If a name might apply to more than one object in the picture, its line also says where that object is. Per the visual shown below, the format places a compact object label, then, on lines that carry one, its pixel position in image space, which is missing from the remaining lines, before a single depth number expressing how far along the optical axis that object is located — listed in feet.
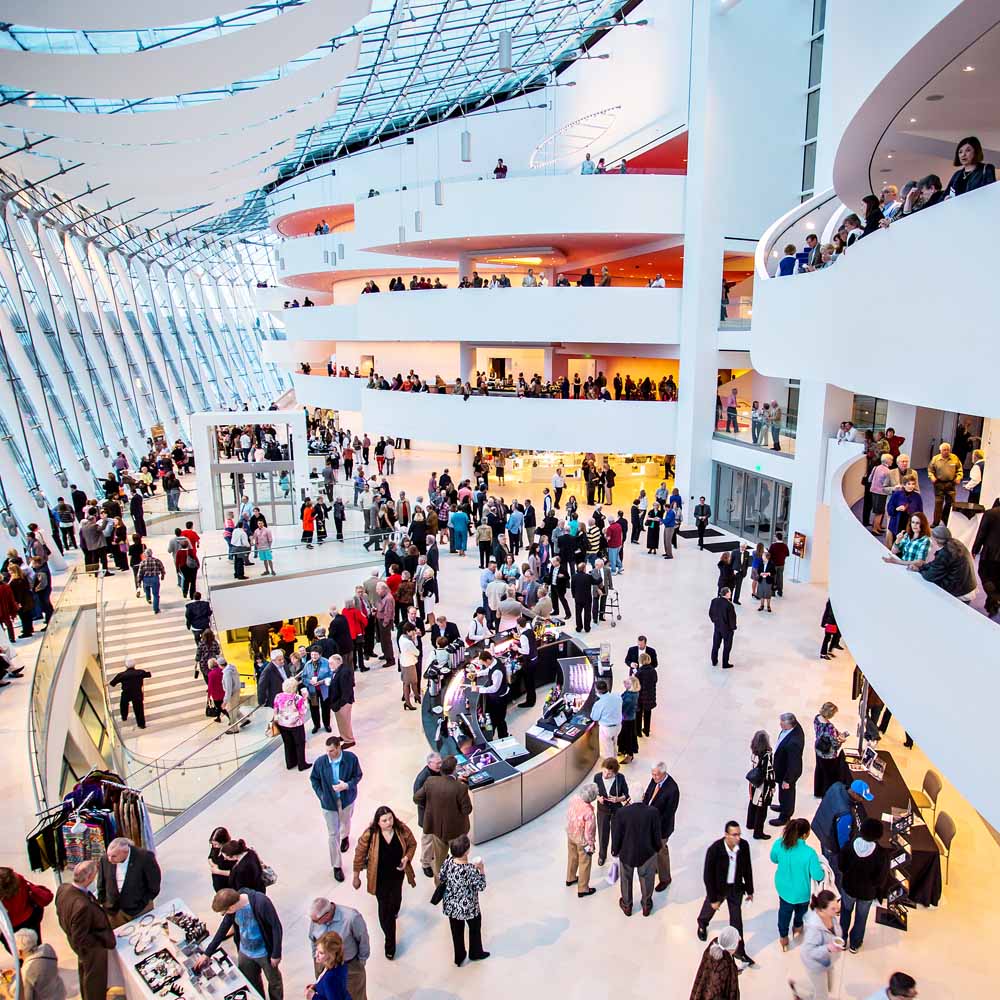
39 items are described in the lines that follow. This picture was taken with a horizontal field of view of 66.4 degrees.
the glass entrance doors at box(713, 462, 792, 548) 60.54
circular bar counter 26.08
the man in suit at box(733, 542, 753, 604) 48.80
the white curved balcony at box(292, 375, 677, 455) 72.90
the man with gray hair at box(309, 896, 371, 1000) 16.43
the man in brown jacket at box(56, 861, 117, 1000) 17.31
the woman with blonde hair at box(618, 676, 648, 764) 29.48
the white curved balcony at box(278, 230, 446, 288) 107.65
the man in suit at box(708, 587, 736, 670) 37.99
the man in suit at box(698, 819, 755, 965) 20.31
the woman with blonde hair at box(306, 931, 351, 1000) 15.42
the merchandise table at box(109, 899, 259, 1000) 16.47
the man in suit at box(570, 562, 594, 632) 42.78
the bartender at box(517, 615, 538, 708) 35.24
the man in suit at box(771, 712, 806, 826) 24.90
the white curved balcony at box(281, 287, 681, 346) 70.79
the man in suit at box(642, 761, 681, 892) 22.34
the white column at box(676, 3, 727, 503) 63.72
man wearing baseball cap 21.09
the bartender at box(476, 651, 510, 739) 32.35
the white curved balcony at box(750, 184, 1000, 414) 17.65
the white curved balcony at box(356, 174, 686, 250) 69.46
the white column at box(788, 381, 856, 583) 51.88
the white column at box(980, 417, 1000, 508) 29.25
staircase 48.26
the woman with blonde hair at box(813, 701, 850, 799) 25.62
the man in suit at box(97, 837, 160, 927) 19.56
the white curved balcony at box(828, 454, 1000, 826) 16.16
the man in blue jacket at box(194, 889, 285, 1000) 17.61
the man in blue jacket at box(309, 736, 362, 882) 23.24
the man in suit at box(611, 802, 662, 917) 21.36
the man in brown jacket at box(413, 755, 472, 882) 21.97
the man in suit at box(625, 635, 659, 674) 31.63
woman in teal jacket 19.80
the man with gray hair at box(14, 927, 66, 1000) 16.80
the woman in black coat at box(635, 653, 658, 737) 31.14
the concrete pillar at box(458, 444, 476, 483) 86.36
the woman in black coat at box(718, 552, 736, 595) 44.04
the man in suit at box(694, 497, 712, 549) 62.64
